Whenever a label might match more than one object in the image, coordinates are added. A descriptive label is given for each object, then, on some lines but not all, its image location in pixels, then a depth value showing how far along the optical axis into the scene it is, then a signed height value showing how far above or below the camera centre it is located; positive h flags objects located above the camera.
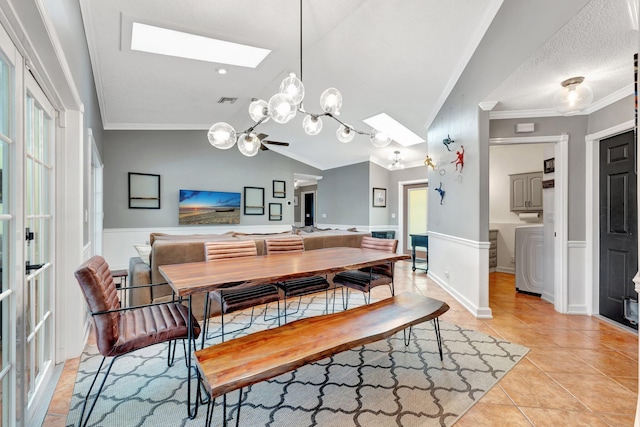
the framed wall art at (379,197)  7.46 +0.42
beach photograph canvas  6.61 +0.16
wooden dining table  1.69 -0.38
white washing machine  3.96 -0.63
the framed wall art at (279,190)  7.83 +0.64
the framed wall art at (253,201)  7.41 +0.33
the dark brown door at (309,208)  10.49 +0.21
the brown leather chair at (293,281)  2.70 -0.65
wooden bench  1.27 -0.67
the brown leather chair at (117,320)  1.46 -0.62
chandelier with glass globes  2.30 +0.85
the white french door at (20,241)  1.24 -0.13
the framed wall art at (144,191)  6.09 +0.49
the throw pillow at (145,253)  3.08 -0.40
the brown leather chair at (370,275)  2.83 -0.62
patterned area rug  1.61 -1.09
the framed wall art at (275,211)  7.75 +0.07
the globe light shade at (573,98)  2.35 +0.92
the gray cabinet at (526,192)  5.02 +0.37
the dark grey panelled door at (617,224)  2.76 -0.10
